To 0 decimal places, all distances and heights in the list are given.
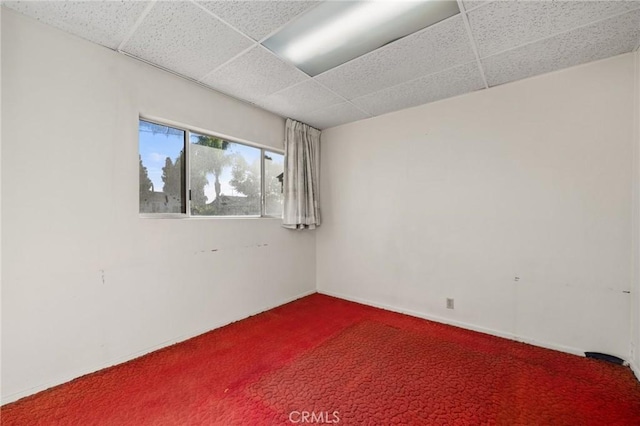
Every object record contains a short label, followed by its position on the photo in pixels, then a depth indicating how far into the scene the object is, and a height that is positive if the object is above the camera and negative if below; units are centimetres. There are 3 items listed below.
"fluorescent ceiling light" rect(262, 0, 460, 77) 168 +131
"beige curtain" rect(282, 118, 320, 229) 352 +45
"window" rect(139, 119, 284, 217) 243 +40
